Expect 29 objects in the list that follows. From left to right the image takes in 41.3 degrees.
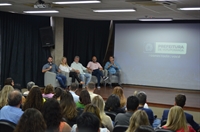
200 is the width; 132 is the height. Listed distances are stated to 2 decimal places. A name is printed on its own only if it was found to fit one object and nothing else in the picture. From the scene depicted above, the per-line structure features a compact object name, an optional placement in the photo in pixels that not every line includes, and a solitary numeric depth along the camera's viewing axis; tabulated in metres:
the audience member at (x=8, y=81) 5.58
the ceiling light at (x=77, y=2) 5.98
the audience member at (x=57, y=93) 4.44
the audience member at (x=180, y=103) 3.83
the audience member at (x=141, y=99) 4.14
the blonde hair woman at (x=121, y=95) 4.64
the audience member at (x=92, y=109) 2.77
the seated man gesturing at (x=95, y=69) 9.57
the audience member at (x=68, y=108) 3.40
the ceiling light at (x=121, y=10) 7.14
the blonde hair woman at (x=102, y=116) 3.26
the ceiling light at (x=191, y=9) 6.38
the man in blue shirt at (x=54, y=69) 8.59
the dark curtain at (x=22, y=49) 8.71
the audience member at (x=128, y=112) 3.38
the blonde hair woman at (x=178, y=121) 3.03
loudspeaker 9.37
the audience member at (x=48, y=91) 4.93
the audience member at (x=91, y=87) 5.19
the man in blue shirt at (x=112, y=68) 9.76
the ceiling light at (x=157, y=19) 9.01
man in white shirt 9.20
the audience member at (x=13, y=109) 3.04
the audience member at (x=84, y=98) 4.03
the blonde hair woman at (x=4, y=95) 3.87
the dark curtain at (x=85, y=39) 10.41
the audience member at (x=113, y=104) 3.98
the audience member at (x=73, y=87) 5.27
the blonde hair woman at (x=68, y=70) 9.09
